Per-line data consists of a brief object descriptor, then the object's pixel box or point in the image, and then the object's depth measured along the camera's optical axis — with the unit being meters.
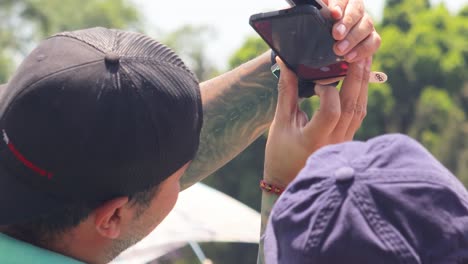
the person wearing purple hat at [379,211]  1.51
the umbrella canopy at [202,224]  7.43
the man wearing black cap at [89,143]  1.96
